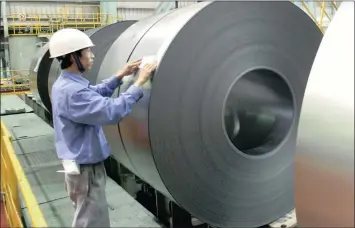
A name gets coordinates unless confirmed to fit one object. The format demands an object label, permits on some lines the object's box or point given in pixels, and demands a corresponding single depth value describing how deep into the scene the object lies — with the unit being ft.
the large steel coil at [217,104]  4.75
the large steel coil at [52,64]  9.08
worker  5.19
